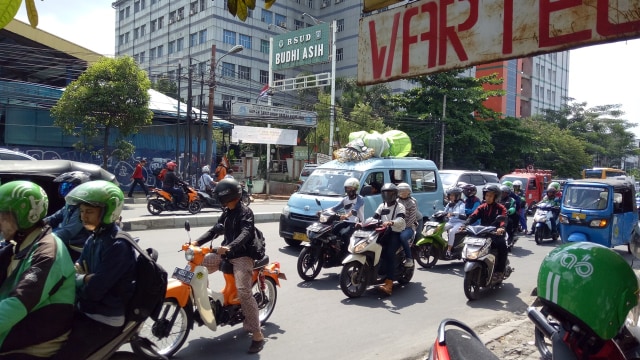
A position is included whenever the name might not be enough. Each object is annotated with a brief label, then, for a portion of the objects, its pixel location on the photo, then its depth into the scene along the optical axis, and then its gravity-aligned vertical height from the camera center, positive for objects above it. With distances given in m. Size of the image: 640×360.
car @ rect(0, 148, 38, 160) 10.59 +0.05
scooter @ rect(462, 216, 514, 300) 6.27 -1.21
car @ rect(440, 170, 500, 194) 14.62 -0.27
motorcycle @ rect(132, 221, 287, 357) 3.96 -1.27
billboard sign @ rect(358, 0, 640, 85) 2.34 +0.80
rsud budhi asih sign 27.05 +7.13
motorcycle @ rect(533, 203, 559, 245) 11.85 -1.29
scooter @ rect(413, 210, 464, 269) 8.20 -1.36
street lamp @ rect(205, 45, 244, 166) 19.83 +1.90
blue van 8.86 -0.40
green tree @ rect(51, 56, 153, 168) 15.98 +2.08
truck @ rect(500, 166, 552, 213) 18.38 -0.54
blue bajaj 9.27 -0.78
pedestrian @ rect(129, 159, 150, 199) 16.75 -0.53
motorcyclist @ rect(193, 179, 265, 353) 4.27 -0.79
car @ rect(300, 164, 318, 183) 20.52 -0.29
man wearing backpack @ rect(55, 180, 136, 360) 2.47 -0.65
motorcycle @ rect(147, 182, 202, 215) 13.17 -1.17
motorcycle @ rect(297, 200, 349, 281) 6.89 -1.24
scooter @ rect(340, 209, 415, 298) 6.16 -1.24
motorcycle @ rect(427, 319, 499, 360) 1.79 -0.70
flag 27.97 +4.27
